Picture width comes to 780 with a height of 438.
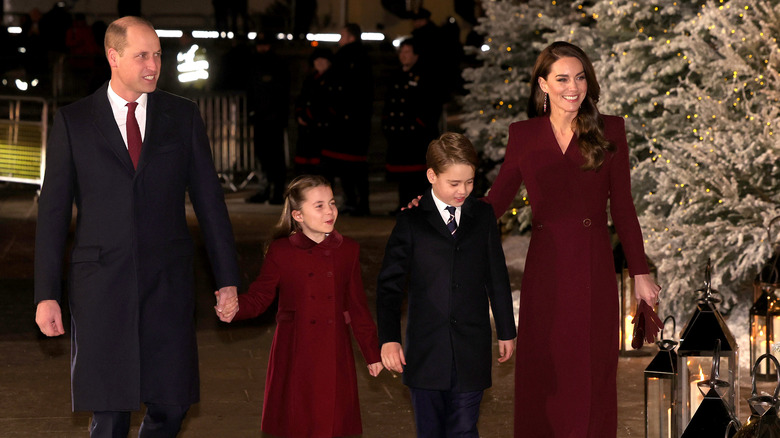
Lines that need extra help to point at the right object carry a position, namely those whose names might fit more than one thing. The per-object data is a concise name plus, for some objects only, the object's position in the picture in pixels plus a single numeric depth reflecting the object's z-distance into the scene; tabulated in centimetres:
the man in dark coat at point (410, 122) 2812
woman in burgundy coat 1057
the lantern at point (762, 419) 800
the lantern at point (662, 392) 1082
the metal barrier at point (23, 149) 3397
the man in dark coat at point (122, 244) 981
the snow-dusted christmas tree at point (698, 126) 1567
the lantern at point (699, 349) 1066
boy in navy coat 1034
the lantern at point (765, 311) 1385
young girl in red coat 1035
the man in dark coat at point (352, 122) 2885
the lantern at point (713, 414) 922
